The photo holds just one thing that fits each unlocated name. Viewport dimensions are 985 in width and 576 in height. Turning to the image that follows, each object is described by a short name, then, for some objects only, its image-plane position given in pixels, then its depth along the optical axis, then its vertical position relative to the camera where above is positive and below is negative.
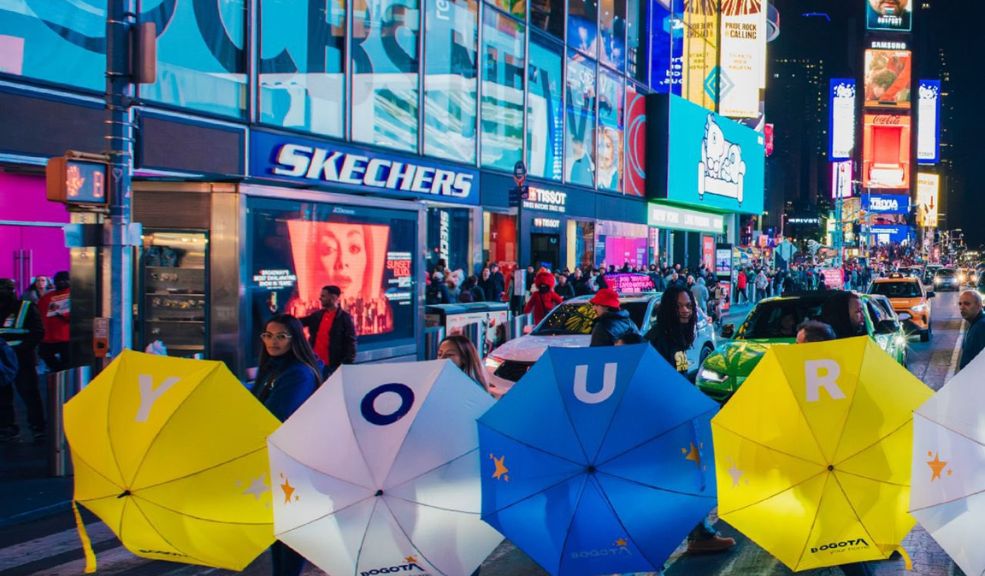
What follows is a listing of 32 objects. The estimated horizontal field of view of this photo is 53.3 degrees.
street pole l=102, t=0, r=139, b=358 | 9.71 +0.74
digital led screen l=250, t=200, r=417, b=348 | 15.41 -0.07
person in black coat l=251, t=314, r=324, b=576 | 5.32 -0.65
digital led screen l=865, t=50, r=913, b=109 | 137.00 +26.48
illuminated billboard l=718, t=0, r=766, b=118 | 50.00 +10.95
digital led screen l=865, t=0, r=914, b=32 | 135.12 +34.64
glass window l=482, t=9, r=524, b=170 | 25.97 +4.65
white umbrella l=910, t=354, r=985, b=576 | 3.95 -0.83
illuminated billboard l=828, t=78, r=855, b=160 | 128.88 +19.23
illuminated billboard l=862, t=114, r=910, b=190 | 135.50 +16.27
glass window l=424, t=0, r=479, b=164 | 22.66 +4.38
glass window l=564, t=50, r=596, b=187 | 31.42 +4.56
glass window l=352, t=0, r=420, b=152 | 19.69 +3.91
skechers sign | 17.16 +1.77
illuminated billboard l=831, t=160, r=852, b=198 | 102.56 +10.33
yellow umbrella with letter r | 4.45 -0.89
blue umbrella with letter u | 4.24 -0.90
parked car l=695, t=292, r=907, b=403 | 11.12 -0.91
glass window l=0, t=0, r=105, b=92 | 12.84 +2.87
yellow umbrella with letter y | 4.60 -0.99
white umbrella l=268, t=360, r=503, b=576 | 4.29 -0.96
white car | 12.36 -1.04
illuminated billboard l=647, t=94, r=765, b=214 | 38.72 +4.67
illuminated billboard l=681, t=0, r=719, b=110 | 45.56 +10.24
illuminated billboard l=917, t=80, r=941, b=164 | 154.62 +23.03
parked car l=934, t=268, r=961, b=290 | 64.19 -0.91
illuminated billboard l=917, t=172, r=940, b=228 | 193.50 +15.02
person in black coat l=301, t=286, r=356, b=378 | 10.68 -0.85
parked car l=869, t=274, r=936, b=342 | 23.97 -0.80
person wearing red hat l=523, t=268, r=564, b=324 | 18.39 -0.72
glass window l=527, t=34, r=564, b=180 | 28.88 +4.51
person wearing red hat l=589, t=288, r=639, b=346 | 8.36 -0.51
